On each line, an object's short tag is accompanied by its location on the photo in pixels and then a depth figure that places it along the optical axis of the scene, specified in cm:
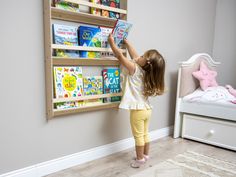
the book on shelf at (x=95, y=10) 174
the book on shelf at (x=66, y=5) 154
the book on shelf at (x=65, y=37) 156
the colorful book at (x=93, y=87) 178
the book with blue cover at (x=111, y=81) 190
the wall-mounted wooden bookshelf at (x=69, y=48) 147
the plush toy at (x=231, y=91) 246
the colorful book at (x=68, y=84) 158
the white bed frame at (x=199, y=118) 221
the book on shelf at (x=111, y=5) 182
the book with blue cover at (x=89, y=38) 169
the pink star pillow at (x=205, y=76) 254
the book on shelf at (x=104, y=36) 180
